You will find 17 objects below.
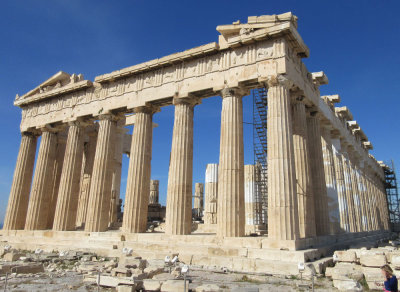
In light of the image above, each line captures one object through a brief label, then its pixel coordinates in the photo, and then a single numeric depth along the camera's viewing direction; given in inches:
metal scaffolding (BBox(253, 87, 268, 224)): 898.7
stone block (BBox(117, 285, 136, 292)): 356.2
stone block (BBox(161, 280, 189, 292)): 359.3
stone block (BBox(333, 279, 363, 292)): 359.9
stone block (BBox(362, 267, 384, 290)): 391.5
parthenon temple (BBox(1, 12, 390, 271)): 608.7
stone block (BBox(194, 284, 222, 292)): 354.3
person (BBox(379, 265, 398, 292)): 276.4
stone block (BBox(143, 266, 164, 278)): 432.3
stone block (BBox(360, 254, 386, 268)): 438.0
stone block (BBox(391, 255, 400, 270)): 428.5
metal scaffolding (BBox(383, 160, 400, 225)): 2085.1
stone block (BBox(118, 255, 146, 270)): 467.5
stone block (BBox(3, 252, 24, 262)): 618.8
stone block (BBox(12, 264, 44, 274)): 478.6
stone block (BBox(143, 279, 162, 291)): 370.3
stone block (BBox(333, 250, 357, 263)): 490.0
